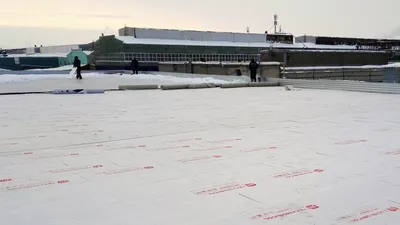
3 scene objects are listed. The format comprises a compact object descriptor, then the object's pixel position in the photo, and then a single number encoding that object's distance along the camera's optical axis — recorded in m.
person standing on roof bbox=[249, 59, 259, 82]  17.88
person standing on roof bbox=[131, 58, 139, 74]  24.36
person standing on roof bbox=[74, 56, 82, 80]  19.84
